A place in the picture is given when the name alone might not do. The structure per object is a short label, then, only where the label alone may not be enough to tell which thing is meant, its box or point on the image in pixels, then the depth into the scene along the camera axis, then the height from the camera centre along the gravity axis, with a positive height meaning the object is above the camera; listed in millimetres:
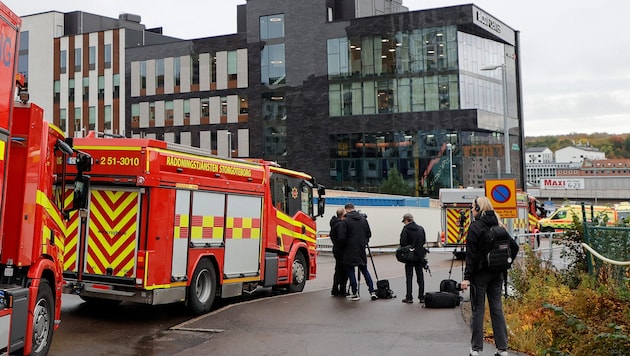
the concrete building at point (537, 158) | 195738 +23488
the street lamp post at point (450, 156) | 57216 +7039
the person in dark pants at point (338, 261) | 14320 -464
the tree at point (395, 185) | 58656 +4691
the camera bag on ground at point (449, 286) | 13491 -945
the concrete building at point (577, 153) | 183712 +23690
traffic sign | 14344 +935
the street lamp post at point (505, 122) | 22328 +3954
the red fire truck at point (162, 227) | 10984 +190
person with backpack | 8320 -528
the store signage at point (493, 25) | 58312 +19343
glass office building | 58719 +13675
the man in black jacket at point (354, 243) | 14008 -86
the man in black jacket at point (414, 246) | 13445 -140
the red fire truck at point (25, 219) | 7320 +231
